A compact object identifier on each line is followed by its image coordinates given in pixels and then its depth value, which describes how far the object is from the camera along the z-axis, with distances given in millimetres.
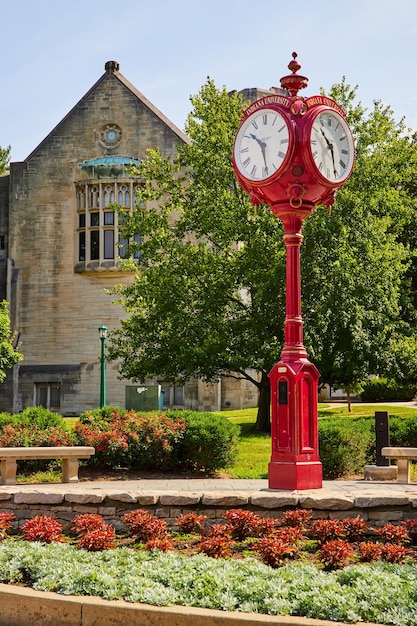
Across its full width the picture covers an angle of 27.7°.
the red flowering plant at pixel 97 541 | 7566
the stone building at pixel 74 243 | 32562
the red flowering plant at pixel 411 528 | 7773
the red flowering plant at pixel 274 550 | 7027
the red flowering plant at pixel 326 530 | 7605
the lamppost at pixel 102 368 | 27438
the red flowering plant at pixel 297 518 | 8031
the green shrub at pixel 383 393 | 36094
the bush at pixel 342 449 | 13539
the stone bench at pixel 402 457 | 11227
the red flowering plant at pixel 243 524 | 7926
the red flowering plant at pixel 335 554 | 6891
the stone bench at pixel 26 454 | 11797
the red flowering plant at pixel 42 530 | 7988
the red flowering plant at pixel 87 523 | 8094
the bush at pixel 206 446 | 14086
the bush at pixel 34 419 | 15070
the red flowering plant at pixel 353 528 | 7758
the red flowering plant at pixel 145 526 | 7934
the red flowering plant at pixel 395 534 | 7504
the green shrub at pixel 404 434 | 14844
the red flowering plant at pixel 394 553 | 6973
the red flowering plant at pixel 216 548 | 7312
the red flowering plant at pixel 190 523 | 8195
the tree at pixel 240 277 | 21547
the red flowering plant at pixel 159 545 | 7484
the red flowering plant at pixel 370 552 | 7055
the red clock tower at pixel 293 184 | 10188
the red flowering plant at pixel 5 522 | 8211
